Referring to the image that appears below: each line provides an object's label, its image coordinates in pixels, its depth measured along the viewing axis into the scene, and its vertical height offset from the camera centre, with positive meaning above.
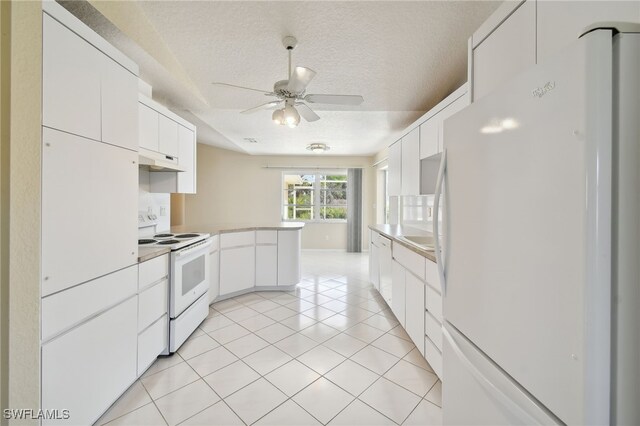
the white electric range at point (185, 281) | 2.08 -0.61
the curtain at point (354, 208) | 6.57 +0.13
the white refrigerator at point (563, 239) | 0.57 -0.06
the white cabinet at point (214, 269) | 2.96 -0.66
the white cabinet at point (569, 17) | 0.77 +0.65
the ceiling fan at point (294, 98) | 1.84 +0.97
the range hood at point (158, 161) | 2.07 +0.46
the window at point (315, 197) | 6.81 +0.42
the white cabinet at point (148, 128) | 2.19 +0.73
